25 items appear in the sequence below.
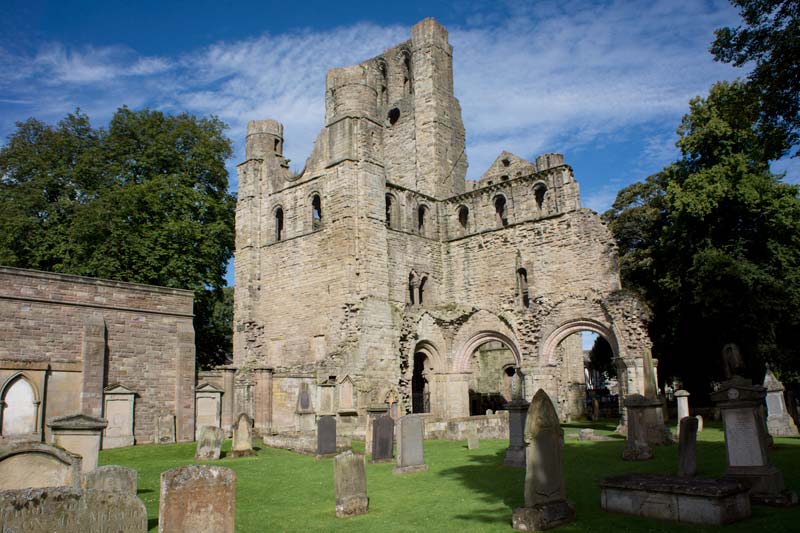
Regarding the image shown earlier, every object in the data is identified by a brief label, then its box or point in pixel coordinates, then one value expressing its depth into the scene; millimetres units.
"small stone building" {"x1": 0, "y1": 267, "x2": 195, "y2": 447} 17656
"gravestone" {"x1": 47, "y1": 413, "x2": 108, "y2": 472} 8398
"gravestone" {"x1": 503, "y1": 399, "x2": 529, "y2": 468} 12977
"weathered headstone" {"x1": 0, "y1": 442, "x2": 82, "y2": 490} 6707
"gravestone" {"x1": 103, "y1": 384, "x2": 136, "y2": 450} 18844
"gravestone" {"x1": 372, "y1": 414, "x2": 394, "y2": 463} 13875
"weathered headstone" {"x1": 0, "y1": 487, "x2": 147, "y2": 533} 4777
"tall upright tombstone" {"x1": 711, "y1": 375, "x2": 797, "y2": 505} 8523
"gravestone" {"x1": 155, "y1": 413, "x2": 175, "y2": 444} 19547
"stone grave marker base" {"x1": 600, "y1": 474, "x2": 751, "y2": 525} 7434
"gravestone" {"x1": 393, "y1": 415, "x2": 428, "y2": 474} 12242
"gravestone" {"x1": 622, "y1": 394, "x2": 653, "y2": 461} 13586
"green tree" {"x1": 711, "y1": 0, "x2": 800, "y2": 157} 8805
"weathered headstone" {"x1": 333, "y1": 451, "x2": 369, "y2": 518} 8844
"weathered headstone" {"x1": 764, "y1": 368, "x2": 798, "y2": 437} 17266
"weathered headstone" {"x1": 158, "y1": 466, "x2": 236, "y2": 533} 5470
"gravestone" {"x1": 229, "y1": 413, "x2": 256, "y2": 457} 15492
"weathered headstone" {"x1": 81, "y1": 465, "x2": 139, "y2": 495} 7715
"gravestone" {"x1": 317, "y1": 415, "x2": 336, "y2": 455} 15227
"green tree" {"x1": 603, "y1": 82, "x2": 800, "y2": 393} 21031
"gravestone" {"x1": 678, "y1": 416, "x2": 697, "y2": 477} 10266
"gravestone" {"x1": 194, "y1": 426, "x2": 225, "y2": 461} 15109
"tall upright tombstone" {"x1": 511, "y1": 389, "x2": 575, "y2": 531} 7594
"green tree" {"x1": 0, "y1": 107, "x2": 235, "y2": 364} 25156
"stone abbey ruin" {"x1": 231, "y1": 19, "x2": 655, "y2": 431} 23172
